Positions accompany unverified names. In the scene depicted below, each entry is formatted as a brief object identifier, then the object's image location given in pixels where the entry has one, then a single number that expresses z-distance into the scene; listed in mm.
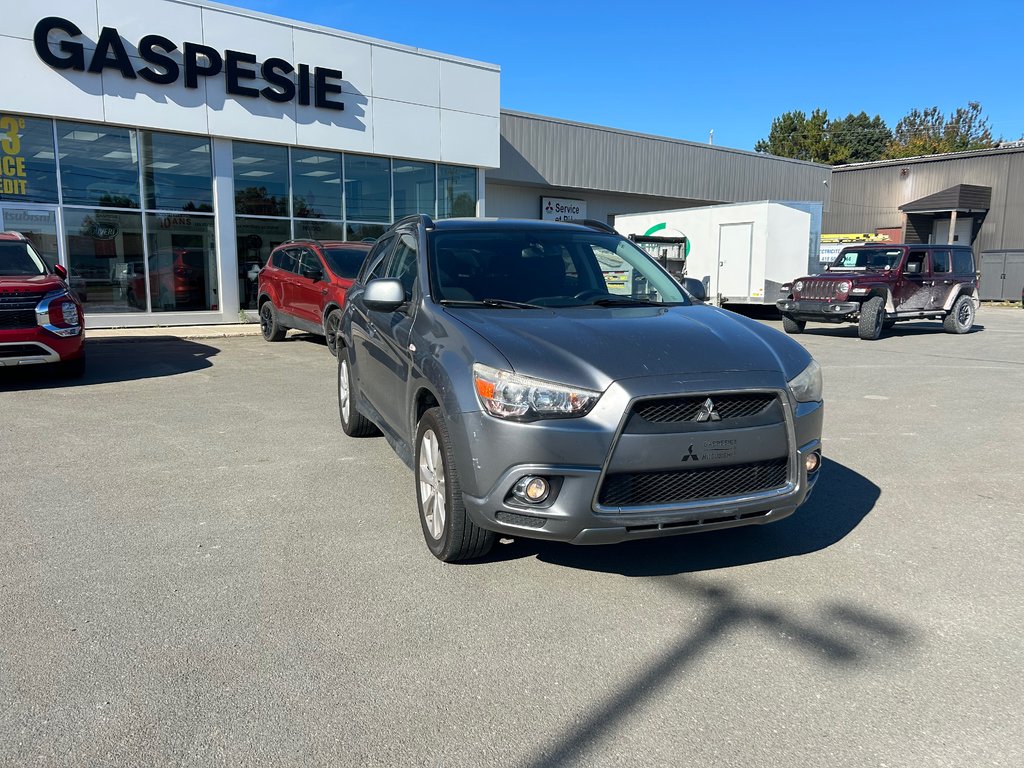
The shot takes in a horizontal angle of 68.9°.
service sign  27094
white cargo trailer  18500
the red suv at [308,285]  10719
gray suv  3182
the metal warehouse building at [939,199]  34562
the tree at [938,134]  69794
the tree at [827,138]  74375
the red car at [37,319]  8164
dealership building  14609
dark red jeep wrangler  15156
